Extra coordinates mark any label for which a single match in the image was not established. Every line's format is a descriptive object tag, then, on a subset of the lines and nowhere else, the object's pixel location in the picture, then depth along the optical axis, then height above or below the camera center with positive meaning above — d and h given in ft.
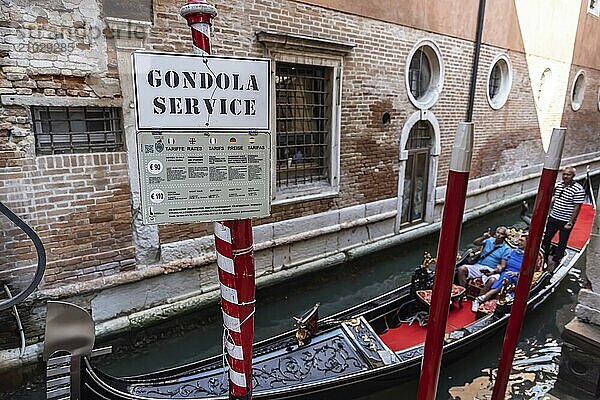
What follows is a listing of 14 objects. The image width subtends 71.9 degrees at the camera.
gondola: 7.08 -5.20
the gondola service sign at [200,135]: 4.21 -0.24
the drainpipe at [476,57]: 20.92 +3.05
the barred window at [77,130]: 10.39 -0.50
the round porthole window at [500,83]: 24.13 +2.00
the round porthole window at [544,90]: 28.32 +1.92
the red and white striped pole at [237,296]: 4.95 -2.24
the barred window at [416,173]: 20.18 -2.80
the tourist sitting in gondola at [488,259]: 12.87 -4.57
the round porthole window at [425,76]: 19.19 +1.90
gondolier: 14.61 -3.35
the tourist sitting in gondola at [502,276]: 12.00 -4.71
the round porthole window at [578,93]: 33.09 +2.05
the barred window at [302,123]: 14.99 -0.34
